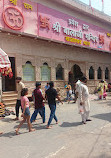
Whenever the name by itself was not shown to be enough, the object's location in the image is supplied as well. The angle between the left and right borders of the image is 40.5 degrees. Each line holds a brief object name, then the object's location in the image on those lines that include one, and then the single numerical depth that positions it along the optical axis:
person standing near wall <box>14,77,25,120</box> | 6.27
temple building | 9.98
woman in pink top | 4.59
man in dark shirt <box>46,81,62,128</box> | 5.16
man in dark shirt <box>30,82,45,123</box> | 5.42
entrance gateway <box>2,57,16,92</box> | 10.84
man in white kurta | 5.46
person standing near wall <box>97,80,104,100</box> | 11.62
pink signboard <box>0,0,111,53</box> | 9.59
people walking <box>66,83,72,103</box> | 11.38
